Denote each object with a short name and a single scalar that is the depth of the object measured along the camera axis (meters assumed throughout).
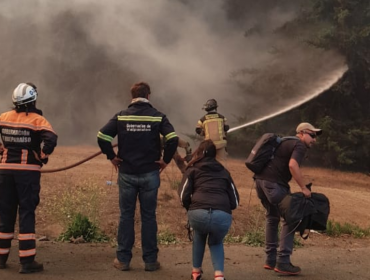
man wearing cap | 4.52
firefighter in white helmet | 4.43
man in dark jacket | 4.57
